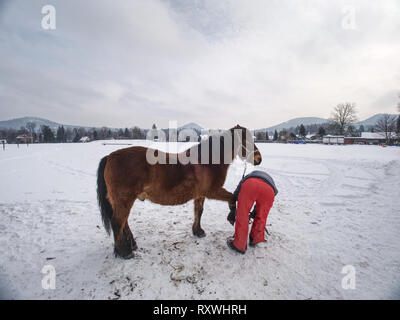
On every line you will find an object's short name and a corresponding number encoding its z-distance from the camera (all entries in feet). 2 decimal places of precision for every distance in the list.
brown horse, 8.67
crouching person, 8.87
